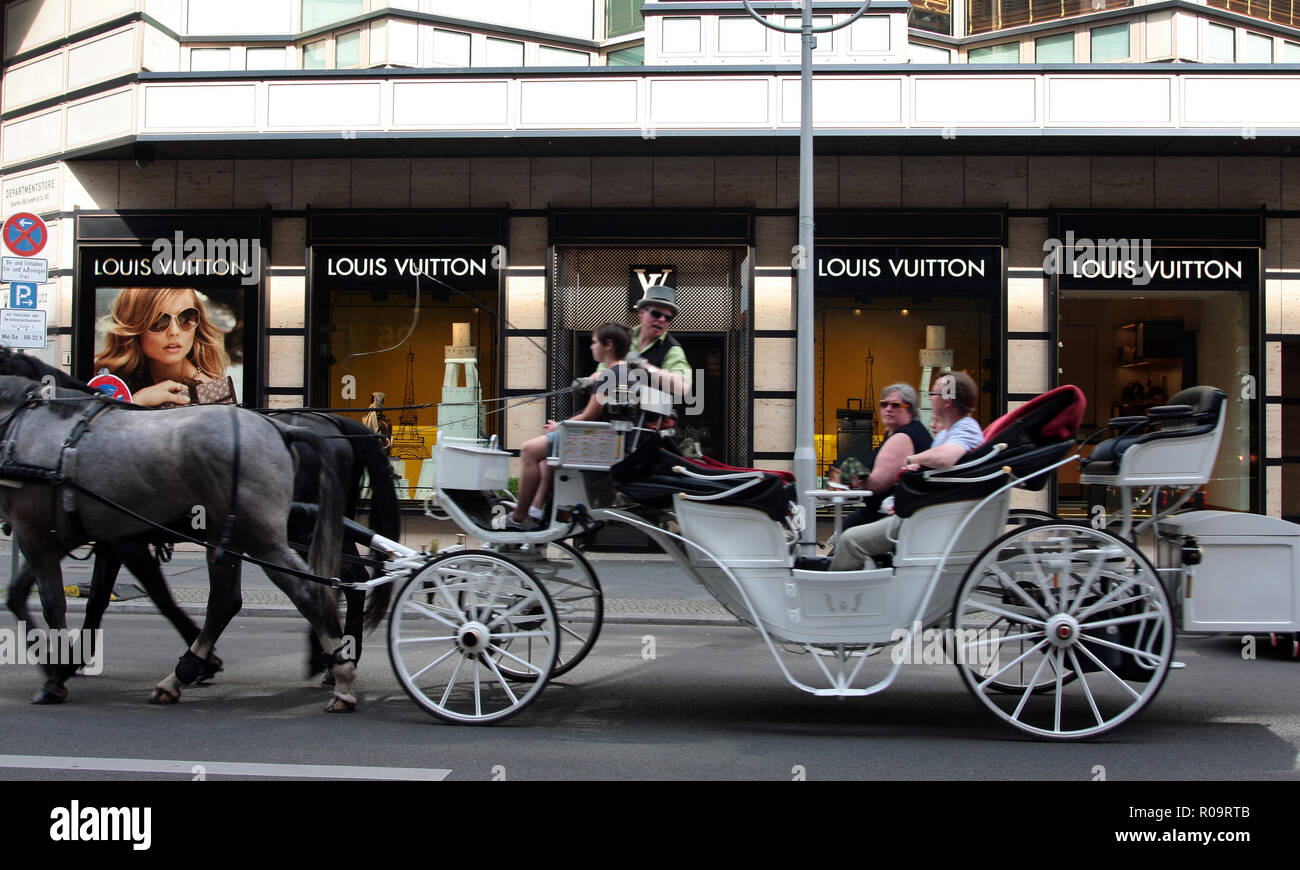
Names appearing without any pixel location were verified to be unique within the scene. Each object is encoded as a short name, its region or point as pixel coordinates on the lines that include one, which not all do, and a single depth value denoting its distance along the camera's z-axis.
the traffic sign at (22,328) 9.18
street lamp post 10.11
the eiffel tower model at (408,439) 13.18
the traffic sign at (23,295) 9.34
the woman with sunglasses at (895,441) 5.32
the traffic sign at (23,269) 9.31
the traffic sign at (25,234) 9.52
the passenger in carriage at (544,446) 5.33
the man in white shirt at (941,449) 5.02
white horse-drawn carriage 4.81
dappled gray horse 5.36
